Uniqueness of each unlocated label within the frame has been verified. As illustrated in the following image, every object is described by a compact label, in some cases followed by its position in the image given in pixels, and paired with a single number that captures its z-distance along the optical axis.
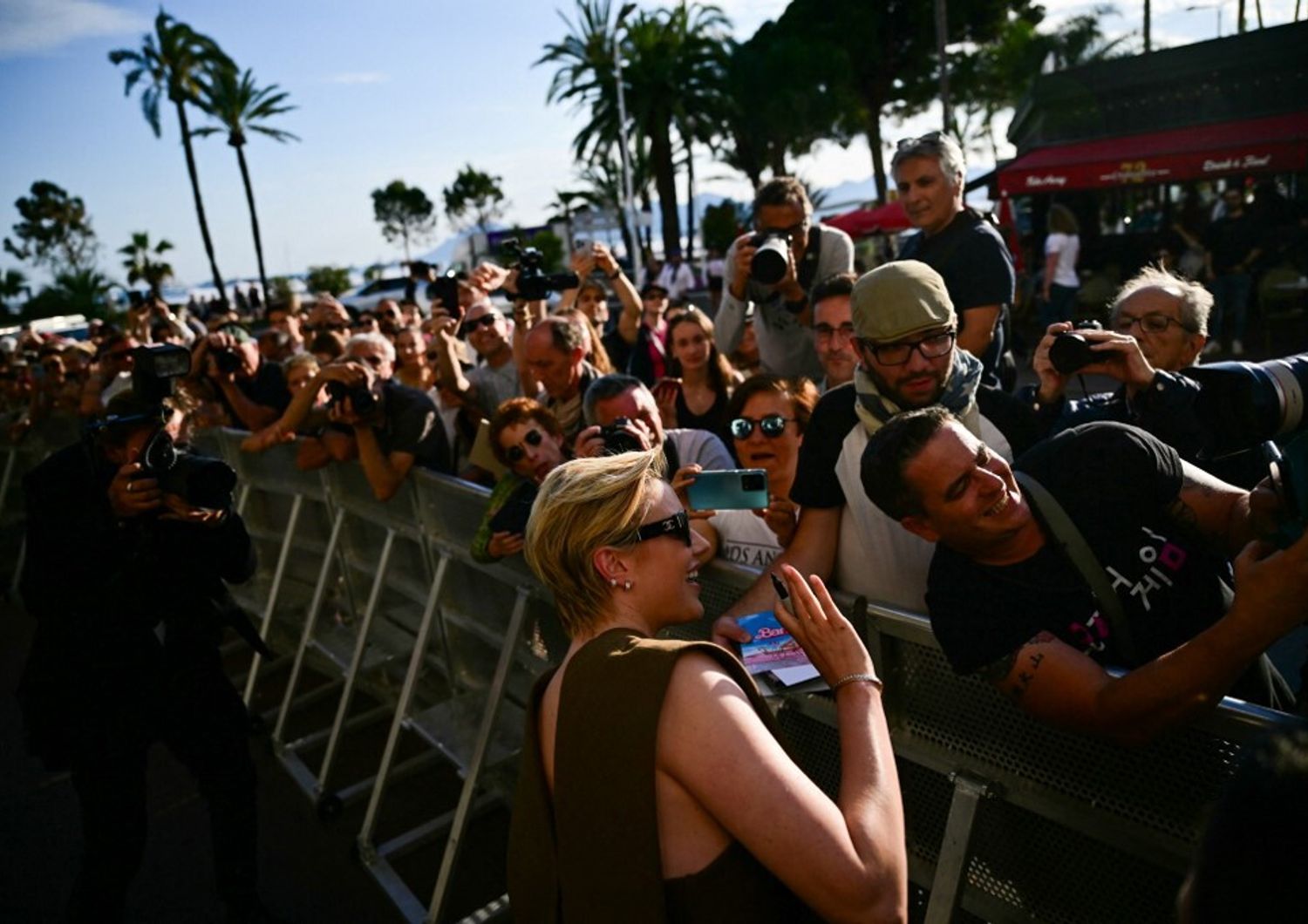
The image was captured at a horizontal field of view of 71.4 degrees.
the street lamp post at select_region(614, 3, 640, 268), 29.30
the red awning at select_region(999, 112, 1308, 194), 15.00
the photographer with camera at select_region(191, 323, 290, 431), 6.04
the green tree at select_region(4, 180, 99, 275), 51.88
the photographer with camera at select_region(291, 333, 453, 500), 4.38
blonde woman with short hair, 1.43
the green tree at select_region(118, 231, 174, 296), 40.50
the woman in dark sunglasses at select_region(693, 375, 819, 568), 3.18
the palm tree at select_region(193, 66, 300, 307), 41.16
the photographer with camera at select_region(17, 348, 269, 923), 3.23
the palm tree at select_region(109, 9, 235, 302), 38.94
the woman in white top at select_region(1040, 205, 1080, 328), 11.52
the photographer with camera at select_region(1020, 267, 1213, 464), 2.71
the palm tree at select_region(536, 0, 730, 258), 32.62
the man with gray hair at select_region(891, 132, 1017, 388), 3.48
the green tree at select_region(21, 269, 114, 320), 32.19
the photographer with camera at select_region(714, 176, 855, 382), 3.93
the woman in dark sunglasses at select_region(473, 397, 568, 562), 3.46
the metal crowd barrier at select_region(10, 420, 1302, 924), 1.73
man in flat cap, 2.52
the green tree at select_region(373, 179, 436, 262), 79.75
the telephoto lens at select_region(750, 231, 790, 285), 3.76
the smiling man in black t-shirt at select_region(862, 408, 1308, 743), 1.86
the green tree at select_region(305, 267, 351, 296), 44.25
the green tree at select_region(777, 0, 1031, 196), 37.97
